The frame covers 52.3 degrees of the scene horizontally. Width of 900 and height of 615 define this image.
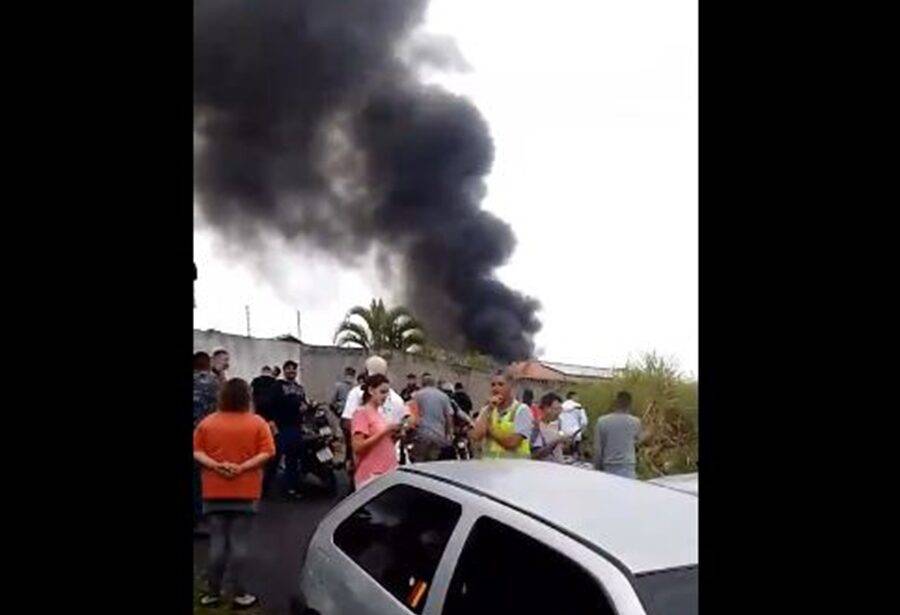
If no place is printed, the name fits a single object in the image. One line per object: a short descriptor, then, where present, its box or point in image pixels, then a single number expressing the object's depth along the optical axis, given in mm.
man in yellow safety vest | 3949
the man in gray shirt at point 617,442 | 4055
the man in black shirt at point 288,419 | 5051
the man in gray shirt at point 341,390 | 6156
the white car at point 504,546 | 1678
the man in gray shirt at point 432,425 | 4547
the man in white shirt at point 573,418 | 5609
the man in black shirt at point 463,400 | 6225
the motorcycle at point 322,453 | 5457
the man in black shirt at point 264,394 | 4980
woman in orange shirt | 3252
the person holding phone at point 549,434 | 4449
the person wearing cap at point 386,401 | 4023
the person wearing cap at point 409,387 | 6925
